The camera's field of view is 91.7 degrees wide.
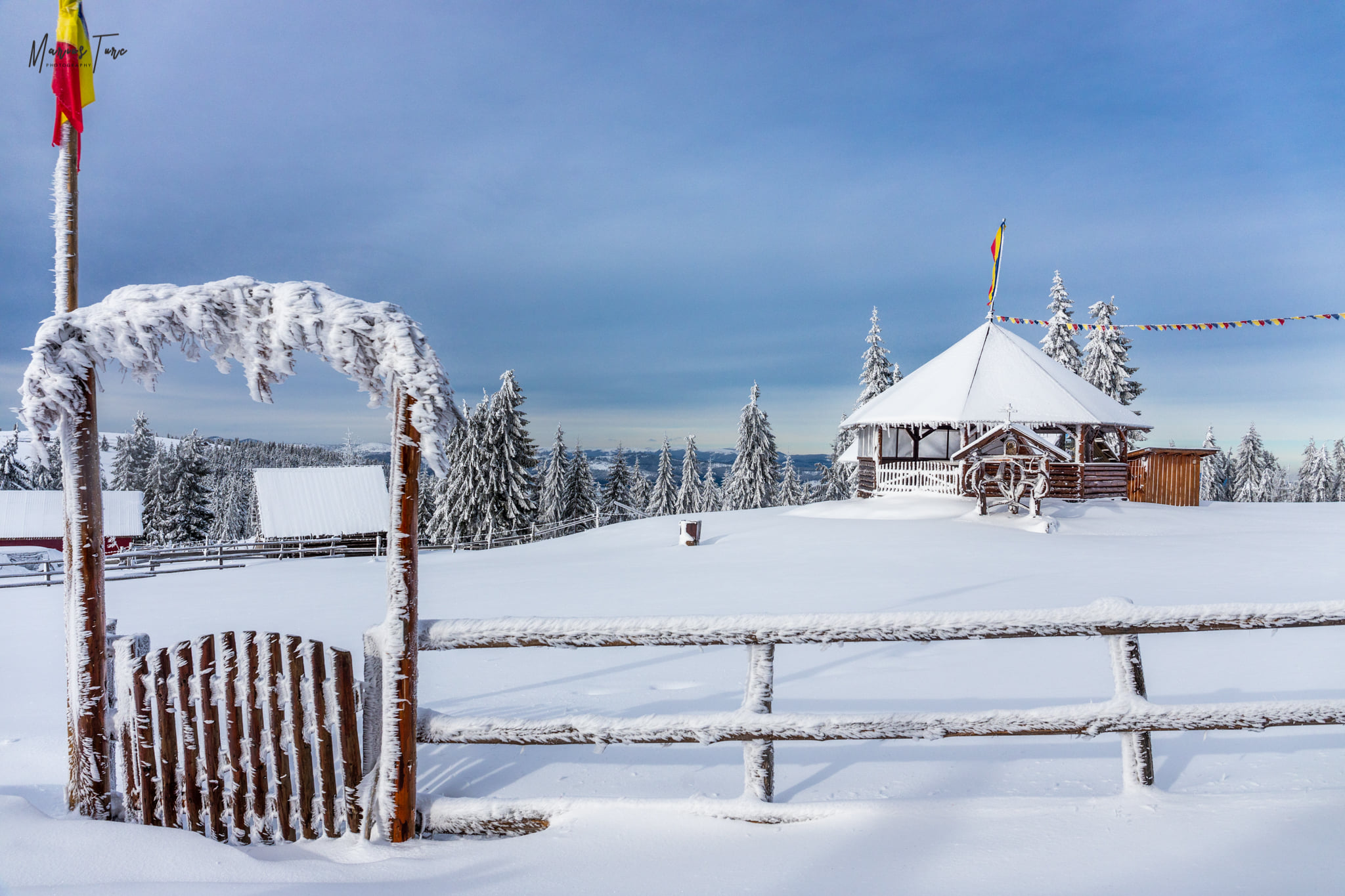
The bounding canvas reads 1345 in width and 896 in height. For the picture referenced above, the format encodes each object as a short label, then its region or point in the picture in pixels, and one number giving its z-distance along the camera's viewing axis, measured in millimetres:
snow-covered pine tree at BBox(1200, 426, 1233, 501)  59406
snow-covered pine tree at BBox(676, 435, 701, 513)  55094
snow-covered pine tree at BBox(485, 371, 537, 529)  39188
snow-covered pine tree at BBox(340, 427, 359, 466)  96062
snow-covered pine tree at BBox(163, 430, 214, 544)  45594
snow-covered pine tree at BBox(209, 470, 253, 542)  77125
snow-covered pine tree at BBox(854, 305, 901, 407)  40969
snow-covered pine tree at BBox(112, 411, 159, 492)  52406
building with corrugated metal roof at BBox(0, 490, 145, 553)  35625
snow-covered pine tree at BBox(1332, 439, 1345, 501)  72438
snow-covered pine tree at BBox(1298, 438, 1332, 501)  69625
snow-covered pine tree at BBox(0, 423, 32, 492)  49594
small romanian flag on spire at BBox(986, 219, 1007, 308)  25016
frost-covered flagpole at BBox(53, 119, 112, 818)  3803
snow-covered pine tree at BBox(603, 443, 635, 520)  55562
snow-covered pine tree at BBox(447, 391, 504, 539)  38719
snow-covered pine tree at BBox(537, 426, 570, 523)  46625
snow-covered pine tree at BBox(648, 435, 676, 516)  57156
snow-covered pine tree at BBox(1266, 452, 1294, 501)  80062
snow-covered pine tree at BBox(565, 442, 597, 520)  47906
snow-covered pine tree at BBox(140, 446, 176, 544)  47125
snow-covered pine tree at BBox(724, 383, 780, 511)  48531
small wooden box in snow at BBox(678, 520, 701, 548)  19203
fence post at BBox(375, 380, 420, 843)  3547
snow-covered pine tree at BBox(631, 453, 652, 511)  64250
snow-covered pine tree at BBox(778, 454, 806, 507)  53531
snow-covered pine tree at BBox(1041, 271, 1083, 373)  39719
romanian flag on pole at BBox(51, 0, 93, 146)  3881
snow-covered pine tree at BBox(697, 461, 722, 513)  60125
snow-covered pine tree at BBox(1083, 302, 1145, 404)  39312
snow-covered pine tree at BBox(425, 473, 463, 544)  39875
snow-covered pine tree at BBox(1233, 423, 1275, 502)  66375
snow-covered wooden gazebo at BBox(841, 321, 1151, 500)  21766
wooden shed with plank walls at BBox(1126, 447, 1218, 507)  25031
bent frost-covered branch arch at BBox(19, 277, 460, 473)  3643
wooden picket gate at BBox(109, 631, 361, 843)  3586
